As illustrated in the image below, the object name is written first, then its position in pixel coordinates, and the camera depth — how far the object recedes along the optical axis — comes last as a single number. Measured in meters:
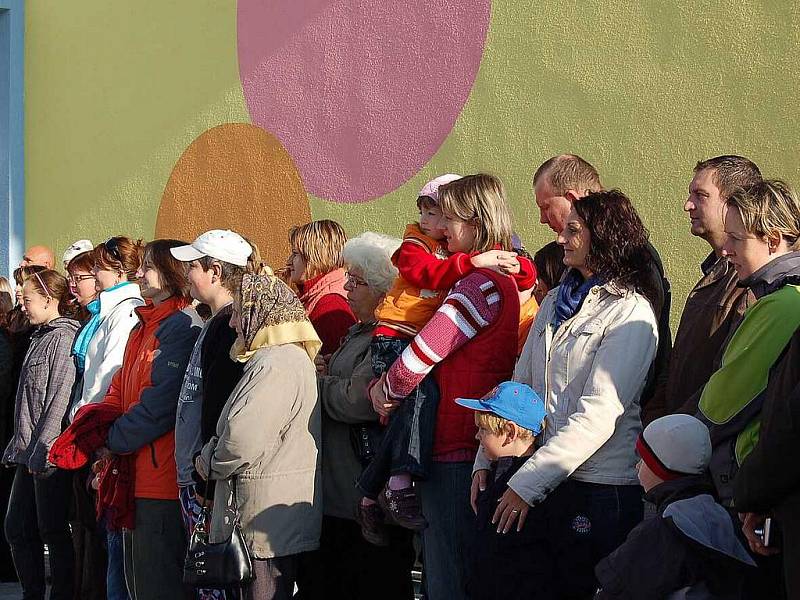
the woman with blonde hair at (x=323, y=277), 4.98
